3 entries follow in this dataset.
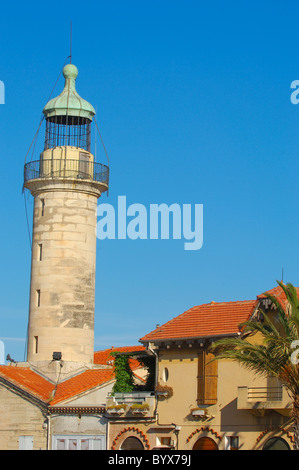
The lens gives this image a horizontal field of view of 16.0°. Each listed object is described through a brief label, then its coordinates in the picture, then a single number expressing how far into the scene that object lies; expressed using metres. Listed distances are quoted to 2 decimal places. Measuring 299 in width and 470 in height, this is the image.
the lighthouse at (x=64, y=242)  64.62
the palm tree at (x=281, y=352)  44.41
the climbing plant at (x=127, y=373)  58.72
